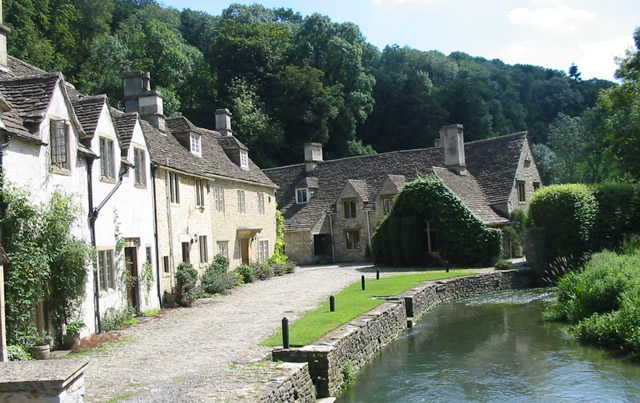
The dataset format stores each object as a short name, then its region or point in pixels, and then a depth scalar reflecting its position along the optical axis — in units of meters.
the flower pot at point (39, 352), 13.15
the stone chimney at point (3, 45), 16.36
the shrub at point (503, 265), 33.78
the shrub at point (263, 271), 33.66
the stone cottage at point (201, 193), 24.34
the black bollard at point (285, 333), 13.09
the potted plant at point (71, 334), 14.98
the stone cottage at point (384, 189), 44.22
